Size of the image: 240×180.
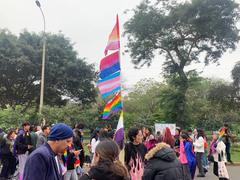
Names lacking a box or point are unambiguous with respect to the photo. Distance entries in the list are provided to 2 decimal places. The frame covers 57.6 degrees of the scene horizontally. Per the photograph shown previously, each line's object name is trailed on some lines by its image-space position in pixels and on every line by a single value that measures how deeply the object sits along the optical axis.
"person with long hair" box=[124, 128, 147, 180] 3.73
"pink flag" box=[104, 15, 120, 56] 4.42
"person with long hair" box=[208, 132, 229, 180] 5.75
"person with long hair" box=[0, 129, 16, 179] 6.22
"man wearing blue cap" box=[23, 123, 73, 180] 1.79
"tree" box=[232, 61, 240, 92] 18.43
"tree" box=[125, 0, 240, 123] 17.05
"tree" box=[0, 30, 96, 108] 16.24
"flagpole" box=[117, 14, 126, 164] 3.73
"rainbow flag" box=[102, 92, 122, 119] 4.29
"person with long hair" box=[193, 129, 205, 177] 7.29
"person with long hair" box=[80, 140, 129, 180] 1.94
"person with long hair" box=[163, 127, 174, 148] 3.06
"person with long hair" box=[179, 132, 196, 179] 5.87
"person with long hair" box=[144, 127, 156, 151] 5.42
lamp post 11.63
